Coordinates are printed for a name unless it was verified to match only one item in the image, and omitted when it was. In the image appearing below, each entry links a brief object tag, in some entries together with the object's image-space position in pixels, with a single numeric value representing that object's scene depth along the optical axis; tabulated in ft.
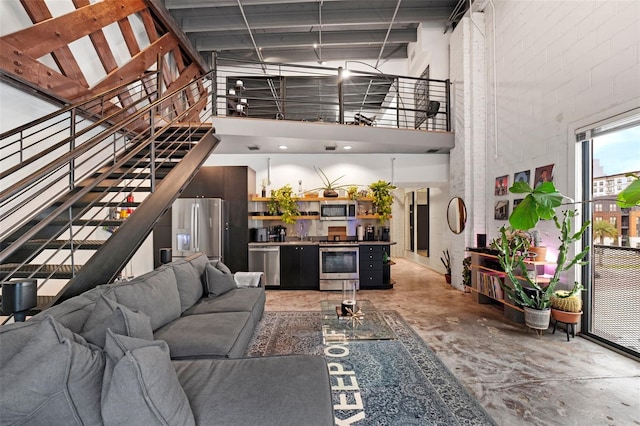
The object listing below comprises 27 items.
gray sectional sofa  3.73
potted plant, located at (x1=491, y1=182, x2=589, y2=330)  10.84
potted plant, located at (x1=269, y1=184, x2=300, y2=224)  19.99
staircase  7.37
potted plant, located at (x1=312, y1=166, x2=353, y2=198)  21.17
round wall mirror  18.06
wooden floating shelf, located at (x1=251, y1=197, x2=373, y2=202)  20.31
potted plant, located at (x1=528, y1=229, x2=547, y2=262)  12.60
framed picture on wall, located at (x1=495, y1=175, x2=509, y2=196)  15.62
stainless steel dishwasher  19.27
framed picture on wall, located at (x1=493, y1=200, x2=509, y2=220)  15.57
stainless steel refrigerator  18.30
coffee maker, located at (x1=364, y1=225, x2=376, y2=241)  20.63
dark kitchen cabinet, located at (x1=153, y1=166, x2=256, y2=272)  19.45
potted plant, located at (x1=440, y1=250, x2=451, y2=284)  20.34
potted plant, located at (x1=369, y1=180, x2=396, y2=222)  19.95
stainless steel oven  19.10
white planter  11.23
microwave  20.88
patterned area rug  6.75
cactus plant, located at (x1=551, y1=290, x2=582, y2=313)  11.09
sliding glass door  9.87
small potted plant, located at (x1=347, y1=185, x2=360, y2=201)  20.27
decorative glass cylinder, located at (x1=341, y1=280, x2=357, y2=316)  10.57
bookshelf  12.82
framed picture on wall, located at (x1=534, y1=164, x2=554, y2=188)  12.84
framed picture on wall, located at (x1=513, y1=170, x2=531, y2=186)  14.06
